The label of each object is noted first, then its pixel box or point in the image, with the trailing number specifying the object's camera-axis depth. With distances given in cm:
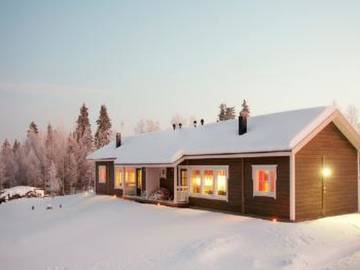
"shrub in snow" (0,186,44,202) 4328
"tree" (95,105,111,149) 7455
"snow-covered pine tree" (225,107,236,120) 7619
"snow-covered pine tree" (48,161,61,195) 6431
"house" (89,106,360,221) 1939
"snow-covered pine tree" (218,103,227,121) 7662
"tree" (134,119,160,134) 7925
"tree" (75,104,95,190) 6456
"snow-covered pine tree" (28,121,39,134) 10470
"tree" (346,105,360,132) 5662
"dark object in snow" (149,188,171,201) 2714
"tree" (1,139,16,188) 7906
